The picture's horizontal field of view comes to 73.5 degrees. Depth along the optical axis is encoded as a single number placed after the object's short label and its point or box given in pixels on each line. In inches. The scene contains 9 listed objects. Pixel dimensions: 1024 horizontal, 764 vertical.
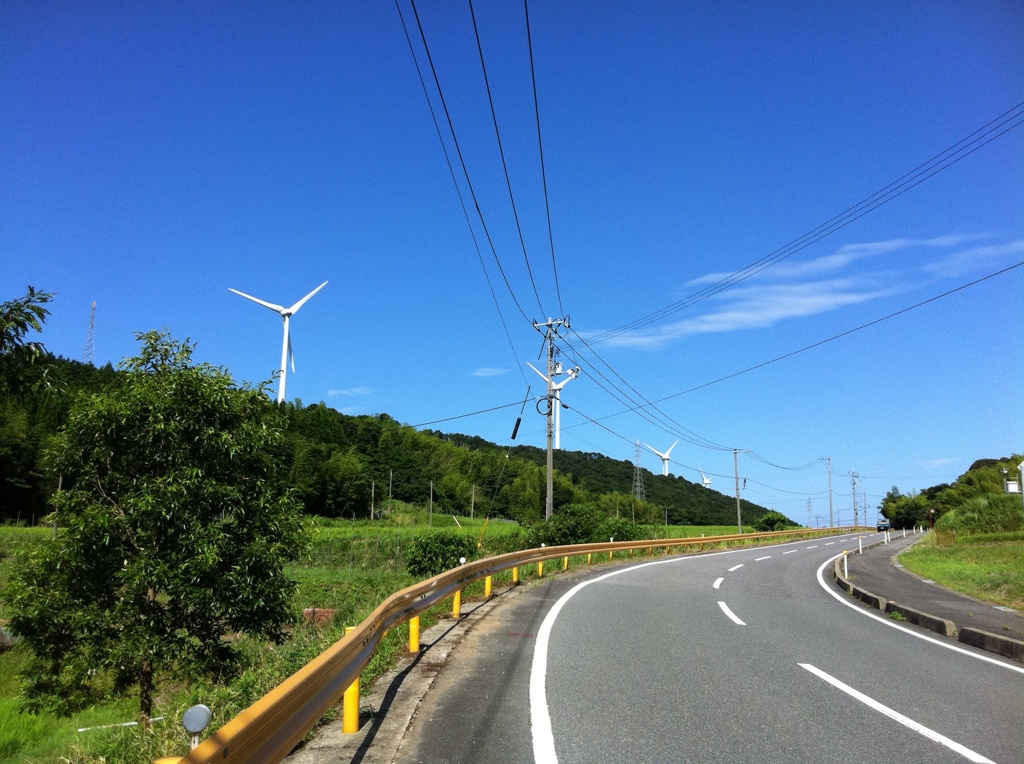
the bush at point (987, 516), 1529.3
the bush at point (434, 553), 1003.3
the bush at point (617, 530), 1246.1
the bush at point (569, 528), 1162.0
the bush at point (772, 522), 2583.7
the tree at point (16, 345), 232.8
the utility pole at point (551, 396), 1145.4
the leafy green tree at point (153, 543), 467.2
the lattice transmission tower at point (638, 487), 3478.8
